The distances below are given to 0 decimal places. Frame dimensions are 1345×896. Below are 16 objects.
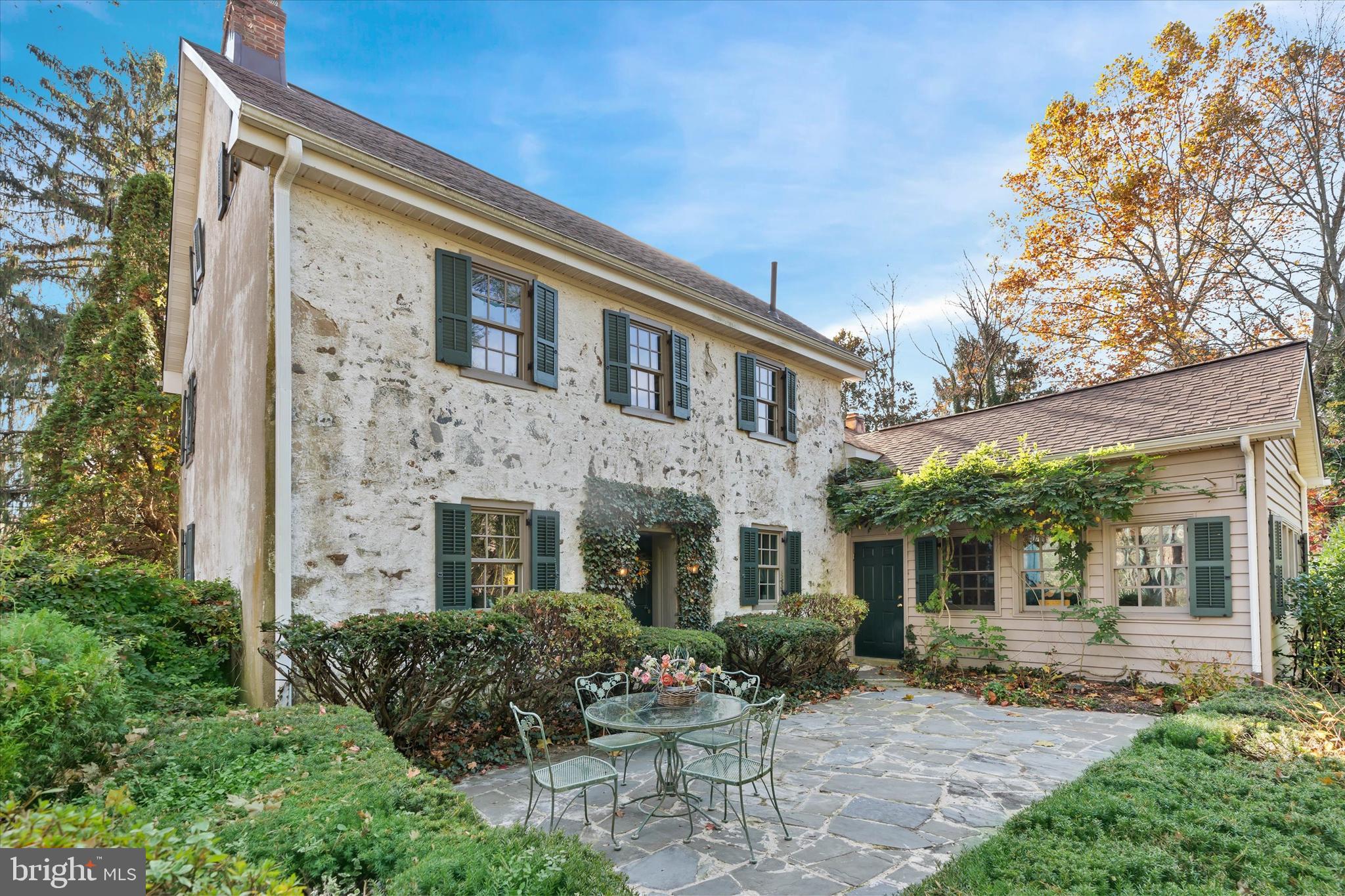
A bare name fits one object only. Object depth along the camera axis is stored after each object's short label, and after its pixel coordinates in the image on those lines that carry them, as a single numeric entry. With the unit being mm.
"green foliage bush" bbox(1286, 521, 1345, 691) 8328
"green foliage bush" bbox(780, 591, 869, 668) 10602
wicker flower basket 4965
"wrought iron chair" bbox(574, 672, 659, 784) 5031
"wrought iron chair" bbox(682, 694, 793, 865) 4297
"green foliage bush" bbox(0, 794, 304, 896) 1864
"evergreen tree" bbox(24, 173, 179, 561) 12680
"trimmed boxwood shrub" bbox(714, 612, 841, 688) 9156
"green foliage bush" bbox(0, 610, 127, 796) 2990
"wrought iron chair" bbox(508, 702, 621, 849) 4211
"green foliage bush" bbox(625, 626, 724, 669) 7337
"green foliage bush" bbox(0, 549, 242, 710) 5473
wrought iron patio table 4473
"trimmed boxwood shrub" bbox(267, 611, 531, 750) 5484
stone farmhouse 6418
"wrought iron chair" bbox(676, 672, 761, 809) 5031
